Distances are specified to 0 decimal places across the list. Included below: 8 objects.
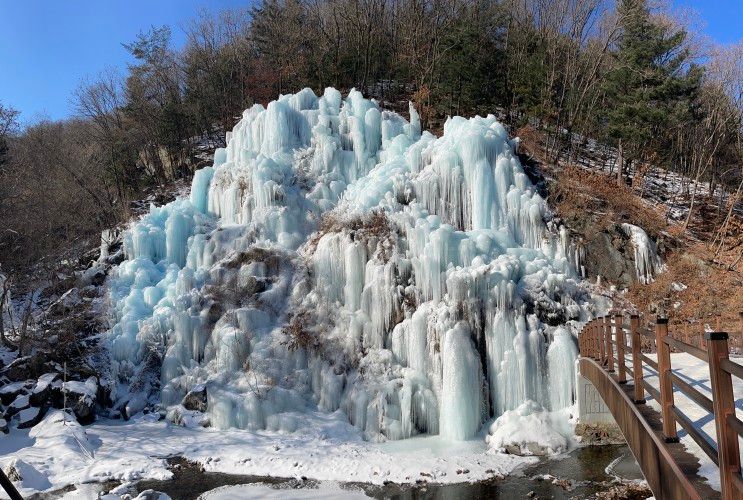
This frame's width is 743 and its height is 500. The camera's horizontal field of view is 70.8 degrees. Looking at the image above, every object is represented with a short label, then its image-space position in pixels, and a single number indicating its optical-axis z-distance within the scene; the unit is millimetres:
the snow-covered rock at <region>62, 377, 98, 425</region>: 14859
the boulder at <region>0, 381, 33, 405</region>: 14982
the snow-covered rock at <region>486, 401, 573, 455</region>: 12680
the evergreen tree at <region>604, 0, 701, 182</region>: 23328
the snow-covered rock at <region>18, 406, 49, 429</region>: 14430
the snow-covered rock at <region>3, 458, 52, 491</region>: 11461
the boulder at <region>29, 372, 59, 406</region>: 14898
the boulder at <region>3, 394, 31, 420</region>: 14633
